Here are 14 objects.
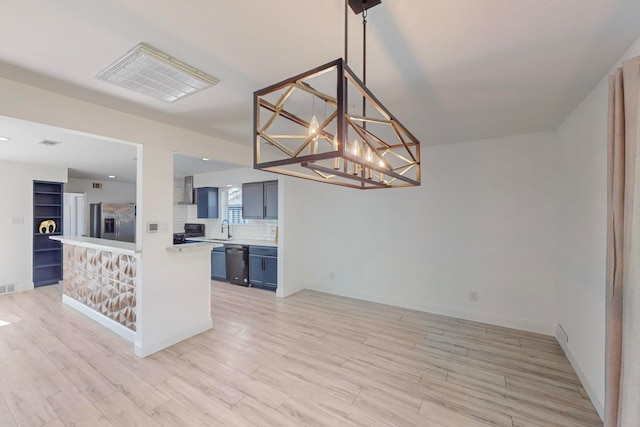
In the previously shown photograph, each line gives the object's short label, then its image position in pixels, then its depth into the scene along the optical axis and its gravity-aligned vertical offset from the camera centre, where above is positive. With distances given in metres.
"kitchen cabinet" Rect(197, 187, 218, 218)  6.40 +0.24
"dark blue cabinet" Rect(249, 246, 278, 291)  4.98 -1.07
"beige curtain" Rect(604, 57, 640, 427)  1.22 -0.20
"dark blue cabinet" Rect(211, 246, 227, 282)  5.63 -1.17
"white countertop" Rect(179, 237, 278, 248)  5.20 -0.63
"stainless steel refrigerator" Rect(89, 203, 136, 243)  6.38 -0.24
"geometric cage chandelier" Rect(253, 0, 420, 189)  0.93 +0.47
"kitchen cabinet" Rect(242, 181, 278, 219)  5.26 +0.25
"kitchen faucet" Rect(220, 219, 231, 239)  6.34 -0.40
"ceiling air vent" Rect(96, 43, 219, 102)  1.63 +0.96
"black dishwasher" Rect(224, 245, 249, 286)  5.30 -1.07
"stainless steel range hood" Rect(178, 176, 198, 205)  6.80 +0.48
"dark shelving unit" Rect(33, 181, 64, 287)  5.39 -0.49
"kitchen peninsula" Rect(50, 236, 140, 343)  3.03 -0.95
